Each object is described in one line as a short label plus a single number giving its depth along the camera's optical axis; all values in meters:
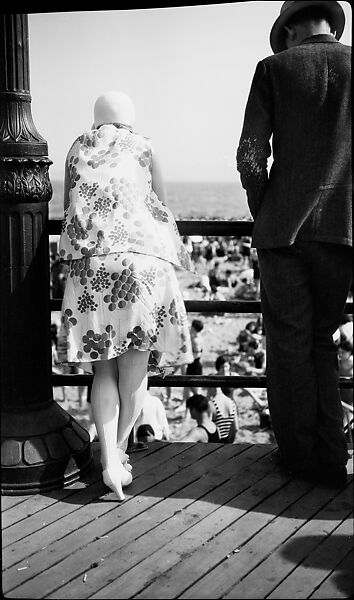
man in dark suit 3.00
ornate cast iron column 3.11
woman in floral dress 3.09
